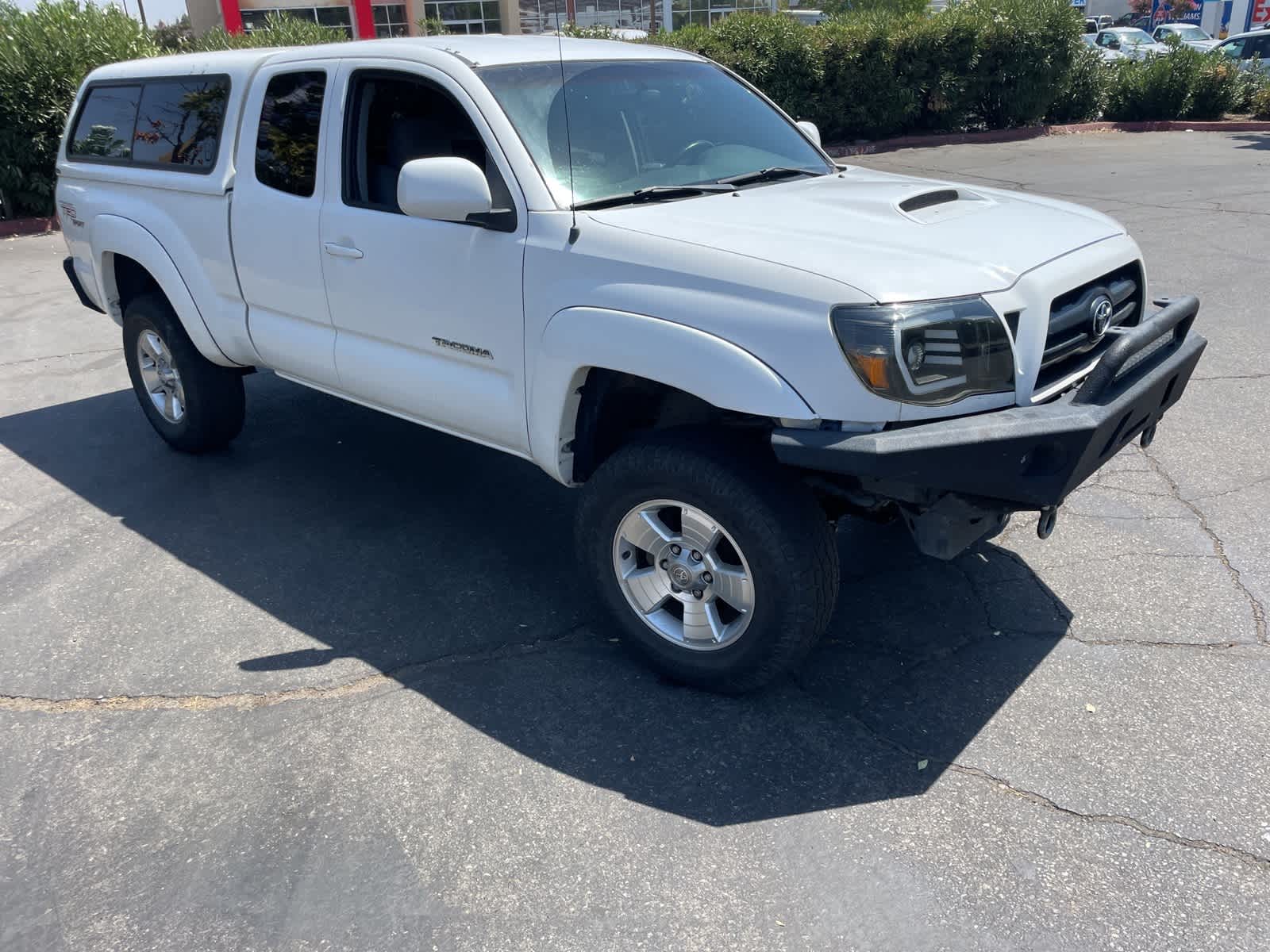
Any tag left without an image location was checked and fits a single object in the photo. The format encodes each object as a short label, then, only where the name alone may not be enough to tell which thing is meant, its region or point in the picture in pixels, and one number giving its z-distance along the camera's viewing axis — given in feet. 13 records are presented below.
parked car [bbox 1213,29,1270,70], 76.95
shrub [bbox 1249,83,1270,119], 63.46
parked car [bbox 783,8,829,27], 99.71
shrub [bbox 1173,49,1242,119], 63.21
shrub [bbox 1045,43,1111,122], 63.00
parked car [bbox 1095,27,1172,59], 95.30
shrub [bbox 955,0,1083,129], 58.54
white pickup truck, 9.59
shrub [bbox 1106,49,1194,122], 63.10
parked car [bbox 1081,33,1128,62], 66.28
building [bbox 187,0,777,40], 124.36
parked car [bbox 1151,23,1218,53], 104.64
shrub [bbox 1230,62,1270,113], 64.64
